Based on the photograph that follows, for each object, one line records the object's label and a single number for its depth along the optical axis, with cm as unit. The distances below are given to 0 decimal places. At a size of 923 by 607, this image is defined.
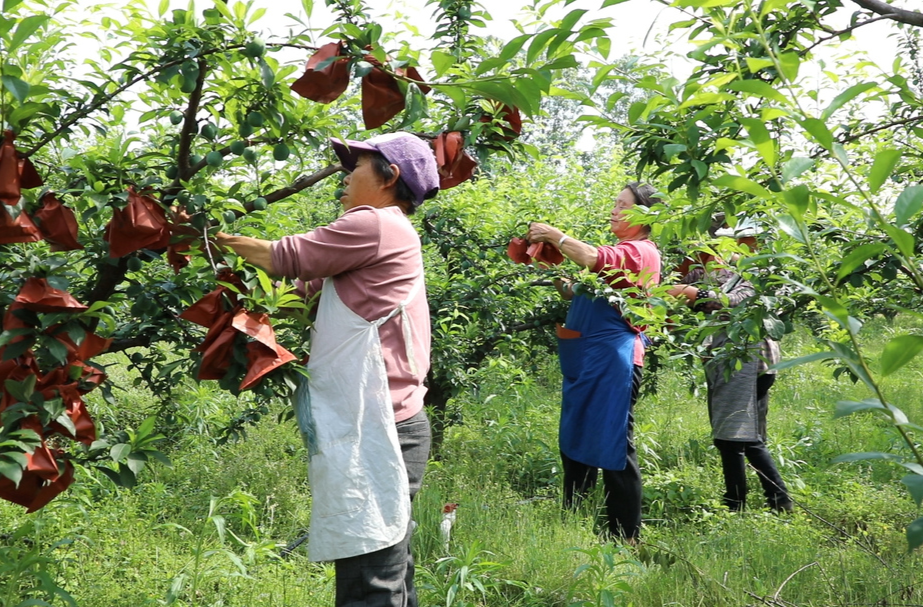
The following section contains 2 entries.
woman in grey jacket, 388
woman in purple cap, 194
